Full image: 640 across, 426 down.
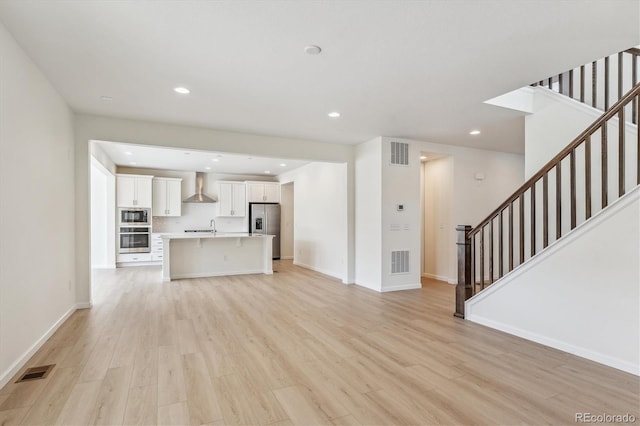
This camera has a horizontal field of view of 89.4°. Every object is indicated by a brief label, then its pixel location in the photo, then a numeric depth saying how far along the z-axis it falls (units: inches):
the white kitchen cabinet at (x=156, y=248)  353.4
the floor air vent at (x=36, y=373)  100.3
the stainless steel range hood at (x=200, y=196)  379.6
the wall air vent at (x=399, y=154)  229.9
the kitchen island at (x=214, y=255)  266.1
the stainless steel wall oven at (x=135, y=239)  339.0
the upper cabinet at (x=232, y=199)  395.2
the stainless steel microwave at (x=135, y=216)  340.2
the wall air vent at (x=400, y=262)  229.9
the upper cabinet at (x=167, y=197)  362.6
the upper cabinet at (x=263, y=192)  404.5
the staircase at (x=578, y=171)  139.3
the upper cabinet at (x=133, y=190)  339.0
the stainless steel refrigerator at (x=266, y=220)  400.5
